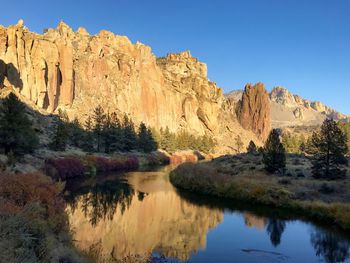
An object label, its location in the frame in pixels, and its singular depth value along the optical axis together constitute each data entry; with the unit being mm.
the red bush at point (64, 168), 54766
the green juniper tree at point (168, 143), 152250
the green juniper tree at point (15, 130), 48719
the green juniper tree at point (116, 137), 106625
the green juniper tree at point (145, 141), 124812
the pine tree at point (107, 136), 104688
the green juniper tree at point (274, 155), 55125
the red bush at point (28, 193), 20922
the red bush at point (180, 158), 129500
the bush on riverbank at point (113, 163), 76188
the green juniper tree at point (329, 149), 49250
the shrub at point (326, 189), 40469
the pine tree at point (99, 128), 103812
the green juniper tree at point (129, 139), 115375
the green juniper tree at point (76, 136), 98062
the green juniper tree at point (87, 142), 94500
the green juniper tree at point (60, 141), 75625
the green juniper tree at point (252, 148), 113000
